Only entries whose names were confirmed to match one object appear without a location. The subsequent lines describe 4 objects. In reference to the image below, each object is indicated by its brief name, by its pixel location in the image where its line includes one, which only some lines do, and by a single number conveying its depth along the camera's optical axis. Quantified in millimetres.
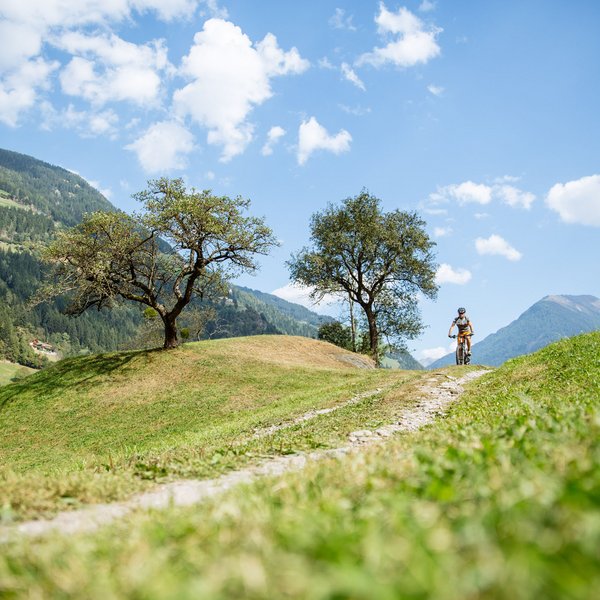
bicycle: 30578
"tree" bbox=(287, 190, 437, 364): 52562
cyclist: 30422
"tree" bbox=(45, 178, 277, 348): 34781
